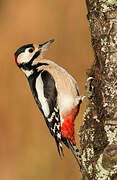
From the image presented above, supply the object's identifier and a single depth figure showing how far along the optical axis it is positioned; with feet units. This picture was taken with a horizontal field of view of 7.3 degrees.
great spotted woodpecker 26.99
